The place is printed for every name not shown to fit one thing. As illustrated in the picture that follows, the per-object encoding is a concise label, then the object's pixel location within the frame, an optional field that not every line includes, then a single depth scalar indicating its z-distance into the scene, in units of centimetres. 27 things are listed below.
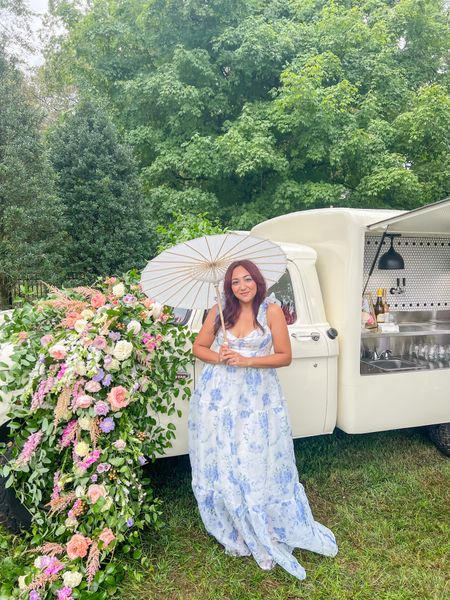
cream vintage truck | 344
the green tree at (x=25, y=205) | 975
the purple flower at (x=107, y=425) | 249
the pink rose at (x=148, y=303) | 293
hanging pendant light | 426
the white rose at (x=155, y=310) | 291
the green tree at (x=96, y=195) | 1037
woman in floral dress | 261
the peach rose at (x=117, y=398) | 249
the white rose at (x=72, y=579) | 228
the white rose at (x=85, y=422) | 248
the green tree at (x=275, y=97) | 1046
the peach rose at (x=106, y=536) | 236
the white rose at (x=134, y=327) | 272
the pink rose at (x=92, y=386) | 249
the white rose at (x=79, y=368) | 247
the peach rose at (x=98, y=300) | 278
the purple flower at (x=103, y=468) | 245
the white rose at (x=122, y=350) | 256
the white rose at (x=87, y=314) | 271
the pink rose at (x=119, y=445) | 248
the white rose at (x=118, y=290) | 290
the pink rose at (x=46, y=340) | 263
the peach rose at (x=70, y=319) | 271
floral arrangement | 239
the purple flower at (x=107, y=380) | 255
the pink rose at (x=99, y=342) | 256
